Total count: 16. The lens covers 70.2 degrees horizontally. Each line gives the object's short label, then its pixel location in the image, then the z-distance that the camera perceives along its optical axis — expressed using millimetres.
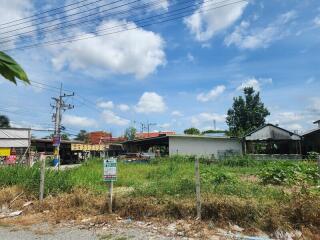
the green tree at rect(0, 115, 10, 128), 36482
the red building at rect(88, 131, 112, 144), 56617
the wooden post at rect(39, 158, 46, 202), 6843
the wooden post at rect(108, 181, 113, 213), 5898
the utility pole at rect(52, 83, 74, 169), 27805
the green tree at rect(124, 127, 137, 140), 57345
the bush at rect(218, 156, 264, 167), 15949
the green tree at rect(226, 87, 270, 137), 37478
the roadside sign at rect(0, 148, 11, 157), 23329
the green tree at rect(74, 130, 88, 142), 58322
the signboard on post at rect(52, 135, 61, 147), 20034
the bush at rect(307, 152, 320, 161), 13715
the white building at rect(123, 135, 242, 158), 24150
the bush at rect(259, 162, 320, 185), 8080
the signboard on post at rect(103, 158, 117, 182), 6148
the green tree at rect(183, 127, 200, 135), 51079
